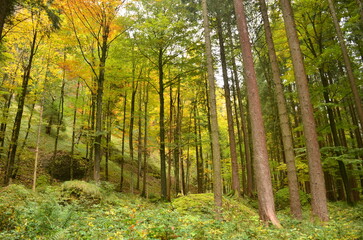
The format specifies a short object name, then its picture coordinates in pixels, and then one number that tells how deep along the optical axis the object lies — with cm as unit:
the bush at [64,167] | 1794
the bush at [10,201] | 502
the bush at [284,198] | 1547
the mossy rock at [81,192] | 809
